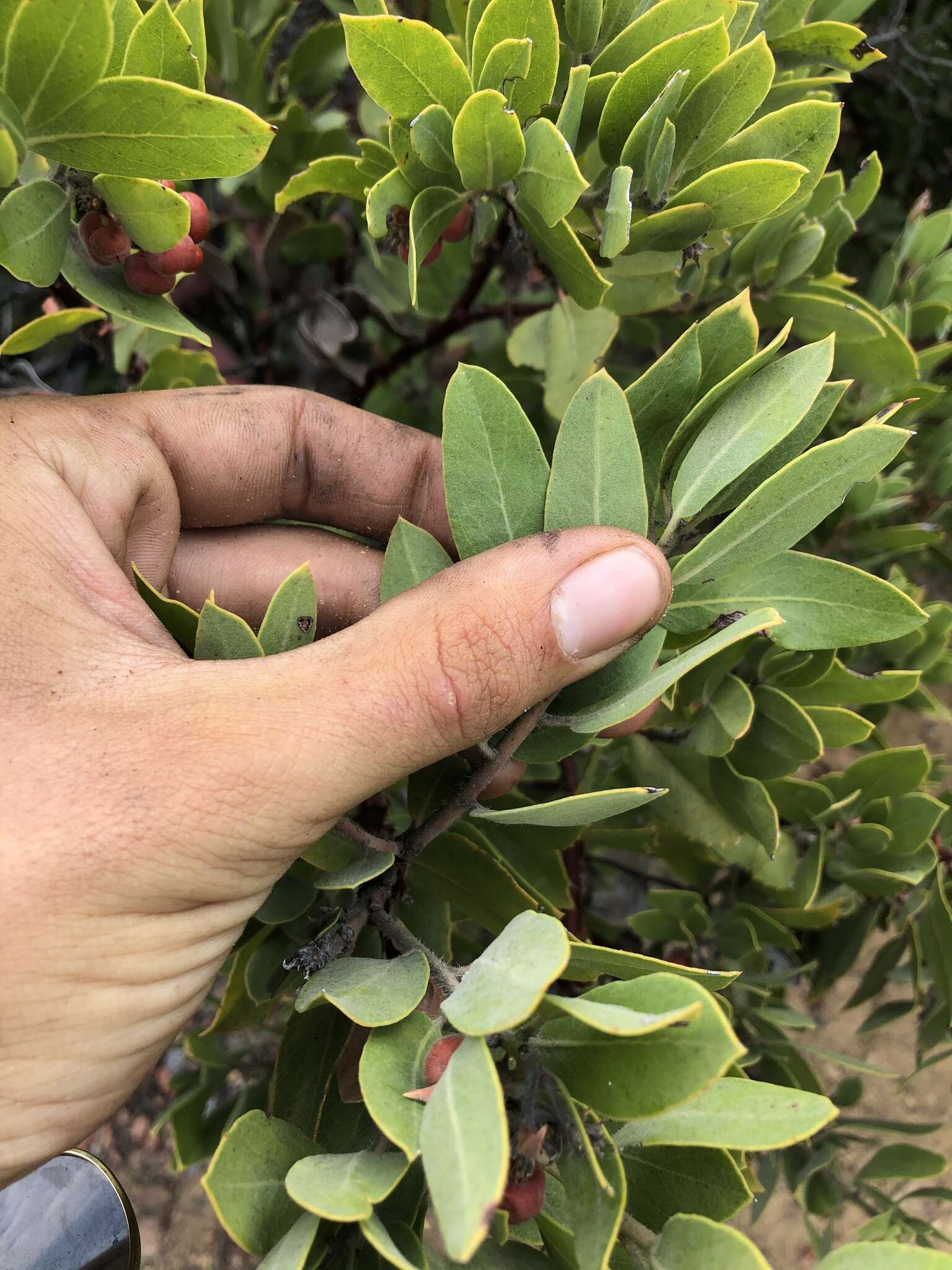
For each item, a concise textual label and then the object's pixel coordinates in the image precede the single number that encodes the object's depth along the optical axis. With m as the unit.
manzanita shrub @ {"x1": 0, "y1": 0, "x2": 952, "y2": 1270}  0.13
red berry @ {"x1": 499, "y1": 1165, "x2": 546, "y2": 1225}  0.14
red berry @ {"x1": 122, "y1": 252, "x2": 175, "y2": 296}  0.18
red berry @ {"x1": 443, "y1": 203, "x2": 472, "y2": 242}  0.20
